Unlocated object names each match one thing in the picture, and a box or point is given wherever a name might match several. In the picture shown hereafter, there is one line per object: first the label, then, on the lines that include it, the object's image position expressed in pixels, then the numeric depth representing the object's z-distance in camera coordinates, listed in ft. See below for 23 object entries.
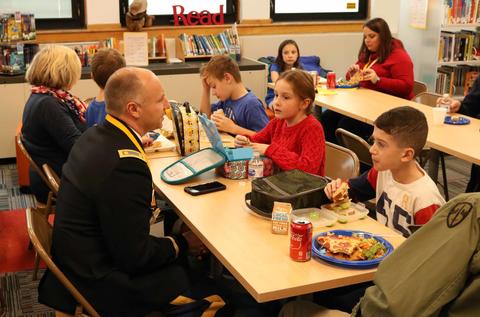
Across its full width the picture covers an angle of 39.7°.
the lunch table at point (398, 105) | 11.96
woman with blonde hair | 12.12
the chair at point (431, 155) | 14.03
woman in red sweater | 17.29
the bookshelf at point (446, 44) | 21.62
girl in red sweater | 10.18
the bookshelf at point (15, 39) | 18.33
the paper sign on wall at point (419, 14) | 21.84
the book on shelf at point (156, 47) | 21.34
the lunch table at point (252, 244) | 6.82
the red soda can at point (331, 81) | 17.98
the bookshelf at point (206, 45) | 21.67
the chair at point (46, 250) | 7.31
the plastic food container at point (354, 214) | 8.40
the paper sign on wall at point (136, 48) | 20.57
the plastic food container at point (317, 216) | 8.25
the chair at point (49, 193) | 11.77
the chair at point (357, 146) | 12.75
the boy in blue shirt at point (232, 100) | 12.79
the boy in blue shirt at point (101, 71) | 12.91
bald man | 7.55
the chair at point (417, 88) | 18.24
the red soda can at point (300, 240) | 7.13
